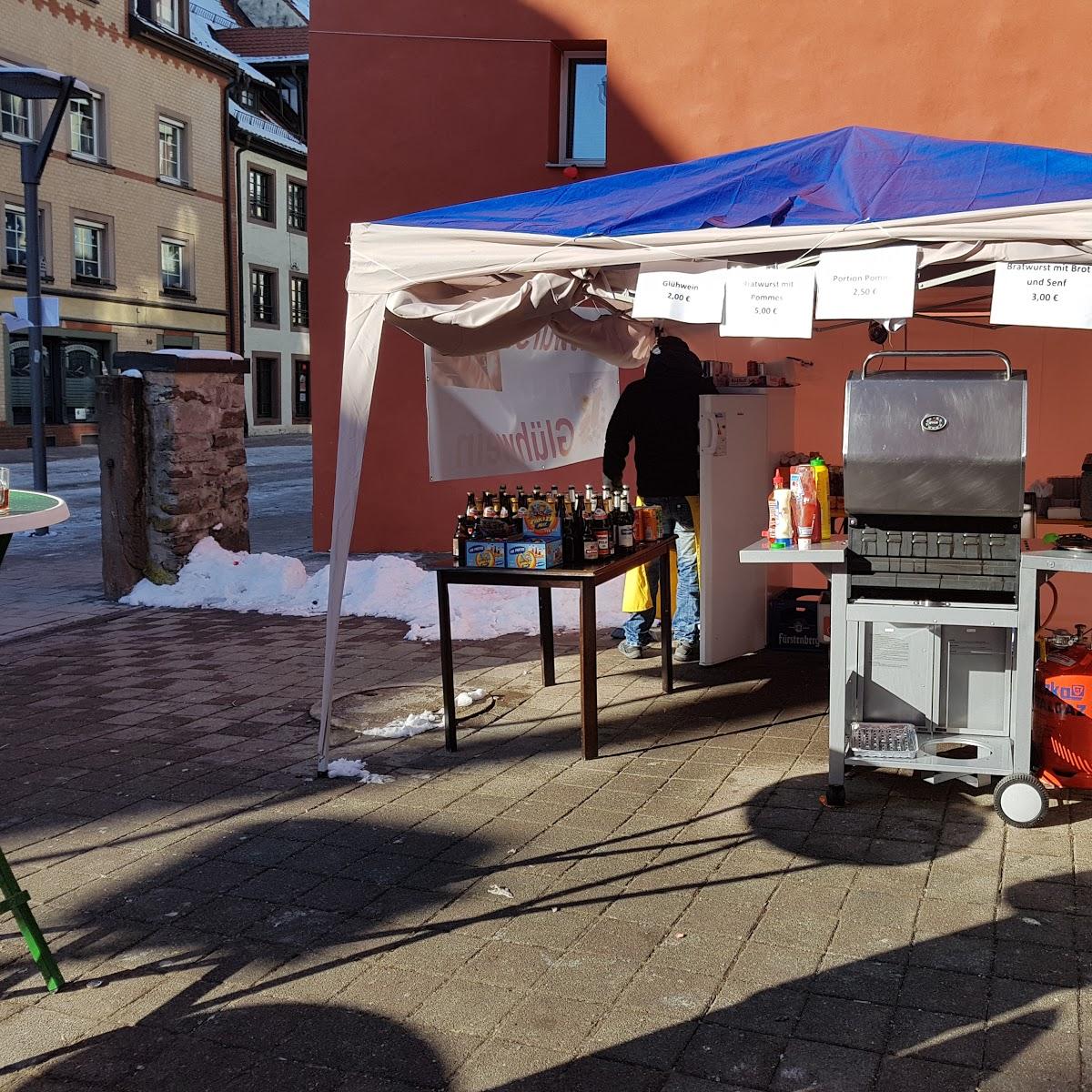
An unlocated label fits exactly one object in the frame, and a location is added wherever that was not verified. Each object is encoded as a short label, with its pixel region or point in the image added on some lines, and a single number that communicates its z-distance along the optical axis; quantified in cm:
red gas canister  478
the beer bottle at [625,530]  597
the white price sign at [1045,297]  438
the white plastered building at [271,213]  3556
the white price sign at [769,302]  466
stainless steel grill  444
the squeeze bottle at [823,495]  504
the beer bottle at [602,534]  561
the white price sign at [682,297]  486
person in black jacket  696
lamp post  1285
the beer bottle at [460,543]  556
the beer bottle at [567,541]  566
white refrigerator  684
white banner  709
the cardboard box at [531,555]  542
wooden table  529
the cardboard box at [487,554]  546
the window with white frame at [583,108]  1093
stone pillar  938
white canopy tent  445
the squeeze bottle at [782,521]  492
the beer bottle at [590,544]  557
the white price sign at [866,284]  450
